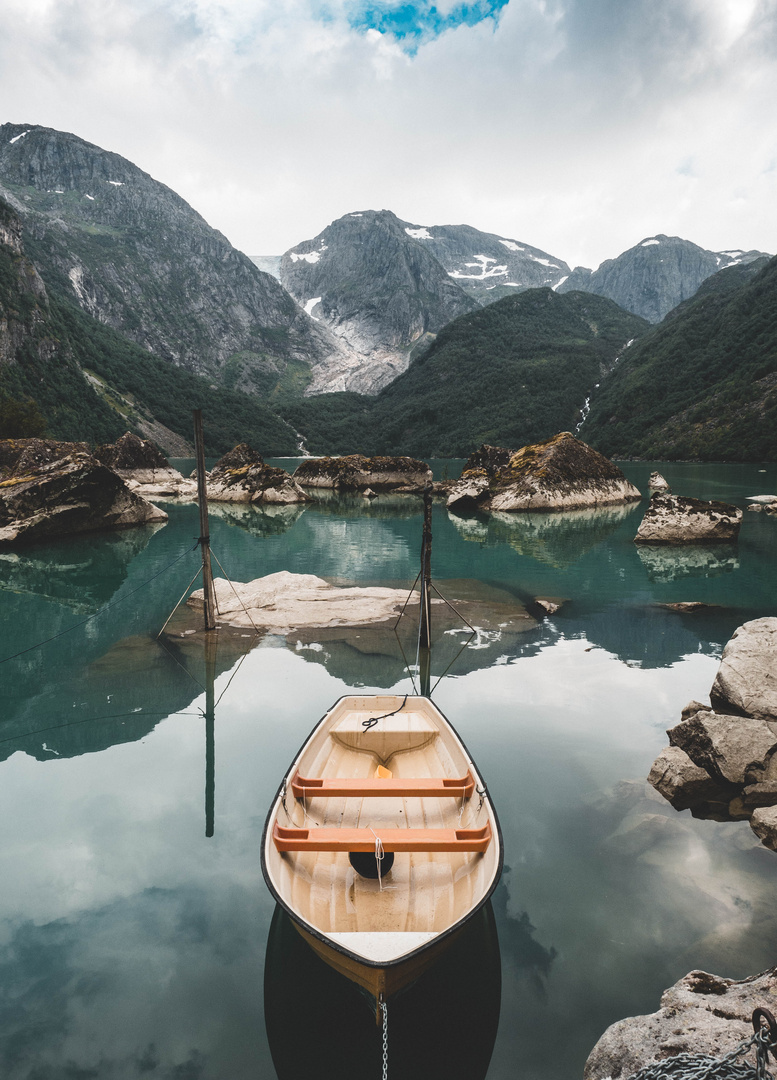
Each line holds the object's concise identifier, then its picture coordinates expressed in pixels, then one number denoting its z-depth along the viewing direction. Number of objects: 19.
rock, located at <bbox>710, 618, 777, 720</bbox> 10.09
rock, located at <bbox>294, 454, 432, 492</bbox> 70.00
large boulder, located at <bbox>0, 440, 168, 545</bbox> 31.30
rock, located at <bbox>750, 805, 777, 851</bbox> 7.09
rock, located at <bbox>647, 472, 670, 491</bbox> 42.06
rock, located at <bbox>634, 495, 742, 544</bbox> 31.11
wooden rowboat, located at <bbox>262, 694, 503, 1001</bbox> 4.25
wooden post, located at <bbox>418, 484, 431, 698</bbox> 14.35
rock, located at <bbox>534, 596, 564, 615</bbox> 18.84
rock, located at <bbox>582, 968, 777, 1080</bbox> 3.86
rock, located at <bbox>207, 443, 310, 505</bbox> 57.69
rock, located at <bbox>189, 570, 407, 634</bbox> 17.56
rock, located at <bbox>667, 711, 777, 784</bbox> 8.32
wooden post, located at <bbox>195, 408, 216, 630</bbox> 16.05
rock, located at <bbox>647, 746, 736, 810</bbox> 8.16
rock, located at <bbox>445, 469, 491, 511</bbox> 51.31
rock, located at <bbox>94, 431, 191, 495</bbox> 61.75
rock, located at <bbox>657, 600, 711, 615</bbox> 18.61
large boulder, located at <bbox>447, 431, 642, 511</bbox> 46.53
